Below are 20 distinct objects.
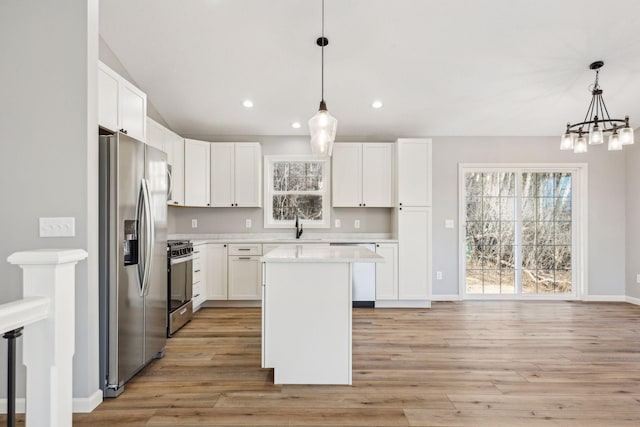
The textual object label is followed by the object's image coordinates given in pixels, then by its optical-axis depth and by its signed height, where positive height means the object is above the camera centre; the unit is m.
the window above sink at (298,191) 5.11 +0.34
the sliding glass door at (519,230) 5.03 -0.23
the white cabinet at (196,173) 4.57 +0.56
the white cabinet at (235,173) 4.82 +0.58
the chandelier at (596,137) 2.94 +0.68
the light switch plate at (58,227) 2.05 -0.07
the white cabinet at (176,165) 4.19 +0.63
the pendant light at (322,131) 2.38 +0.58
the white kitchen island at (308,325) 2.39 -0.77
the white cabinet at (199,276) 4.17 -0.76
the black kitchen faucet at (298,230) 4.96 -0.23
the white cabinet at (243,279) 4.55 -0.85
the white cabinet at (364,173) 4.83 +0.58
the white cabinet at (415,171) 4.57 +0.57
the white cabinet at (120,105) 2.52 +0.87
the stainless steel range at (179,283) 3.45 -0.73
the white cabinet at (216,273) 4.55 -0.77
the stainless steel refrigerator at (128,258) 2.23 -0.30
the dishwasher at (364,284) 4.53 -0.91
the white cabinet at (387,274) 4.54 -0.79
